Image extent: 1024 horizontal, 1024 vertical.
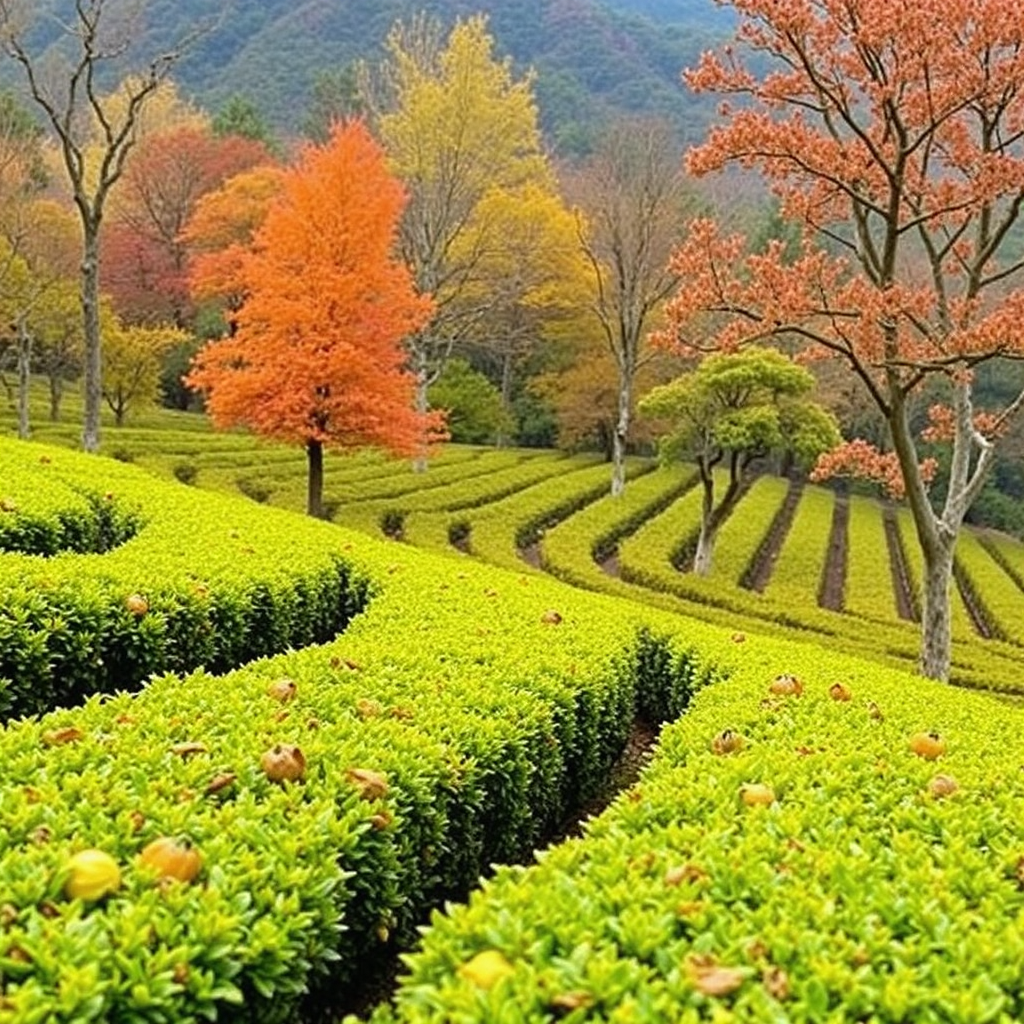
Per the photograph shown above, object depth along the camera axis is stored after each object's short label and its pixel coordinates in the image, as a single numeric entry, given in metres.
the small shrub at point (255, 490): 23.42
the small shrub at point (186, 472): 24.20
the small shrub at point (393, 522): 23.08
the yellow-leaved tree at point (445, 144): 30.97
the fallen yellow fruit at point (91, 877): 2.66
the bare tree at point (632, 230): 30.98
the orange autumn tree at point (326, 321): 19.03
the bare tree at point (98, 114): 20.66
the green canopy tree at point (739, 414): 21.44
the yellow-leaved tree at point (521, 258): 34.75
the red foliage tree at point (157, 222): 39.62
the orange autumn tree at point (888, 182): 10.89
